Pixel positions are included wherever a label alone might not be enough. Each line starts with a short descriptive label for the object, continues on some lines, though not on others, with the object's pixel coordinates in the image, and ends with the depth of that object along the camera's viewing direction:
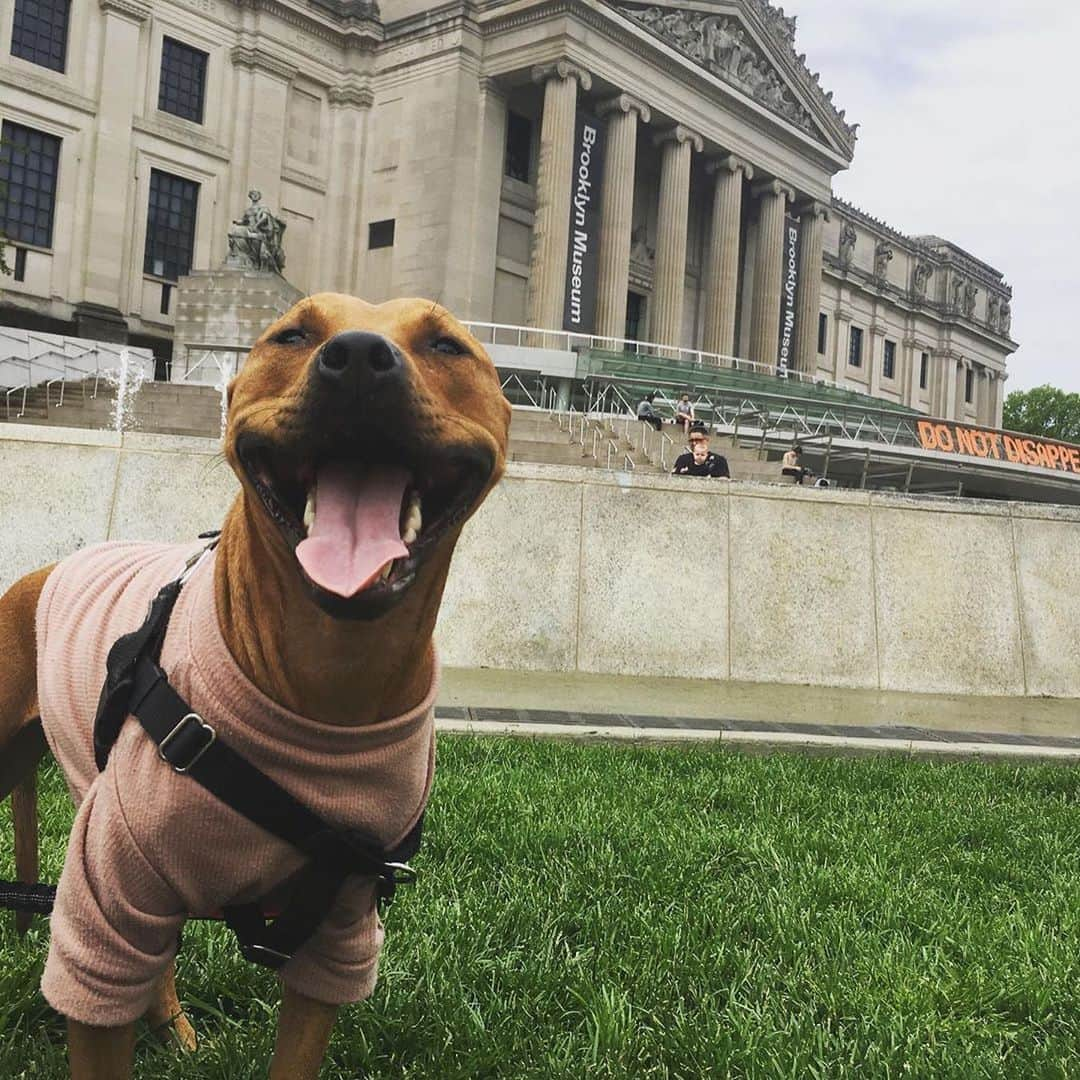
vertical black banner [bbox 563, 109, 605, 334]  38.03
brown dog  1.68
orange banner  32.84
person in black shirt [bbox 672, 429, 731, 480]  11.12
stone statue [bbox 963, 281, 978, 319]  75.38
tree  82.44
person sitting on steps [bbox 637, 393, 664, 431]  23.44
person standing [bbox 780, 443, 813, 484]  18.59
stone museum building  33.81
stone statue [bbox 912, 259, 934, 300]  73.12
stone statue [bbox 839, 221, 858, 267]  66.56
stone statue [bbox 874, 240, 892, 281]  69.12
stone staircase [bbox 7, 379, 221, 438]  19.31
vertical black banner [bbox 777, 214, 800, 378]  47.90
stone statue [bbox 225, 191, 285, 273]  27.92
